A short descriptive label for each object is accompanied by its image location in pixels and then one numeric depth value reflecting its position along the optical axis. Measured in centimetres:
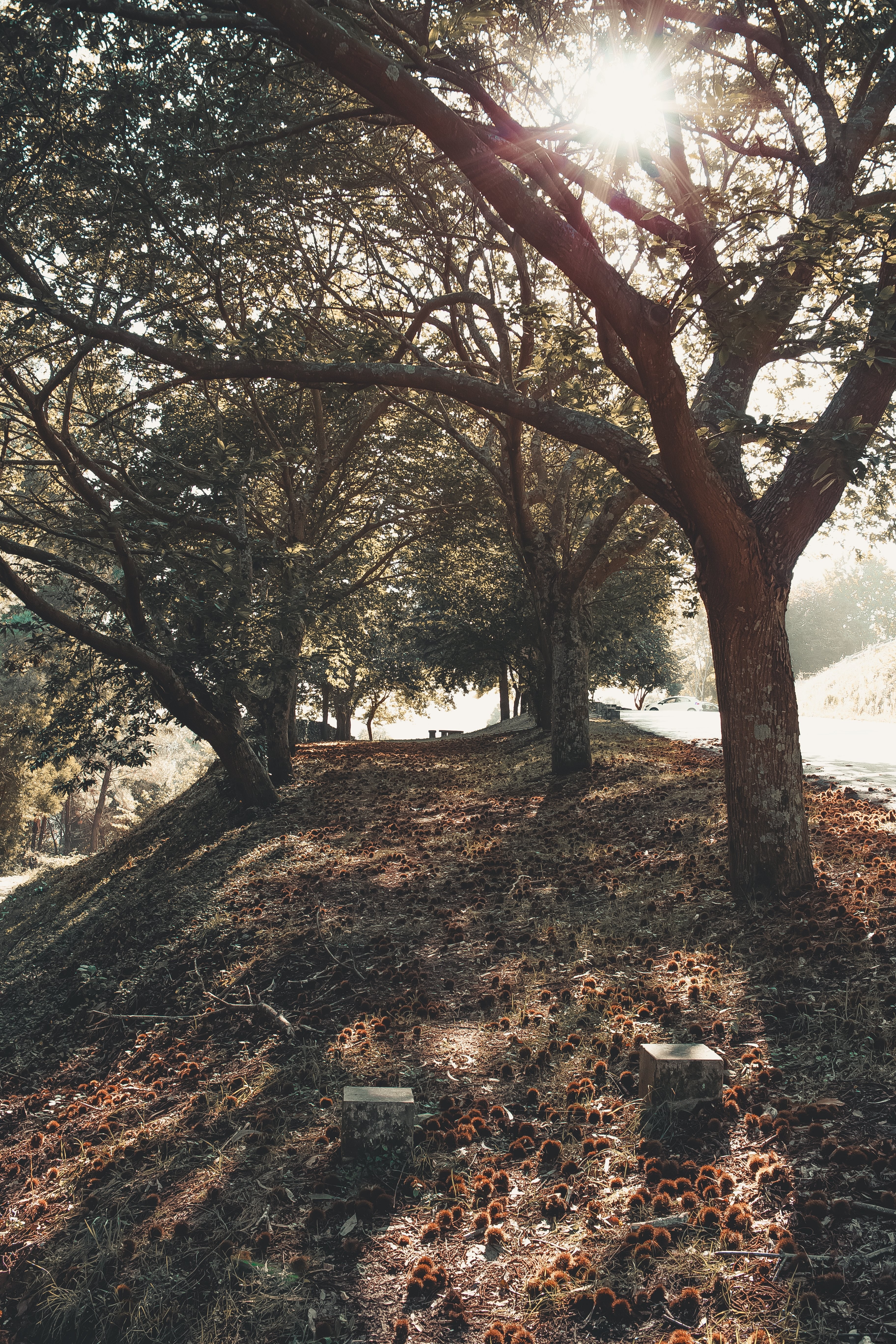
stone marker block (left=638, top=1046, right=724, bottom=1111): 346
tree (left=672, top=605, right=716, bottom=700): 8938
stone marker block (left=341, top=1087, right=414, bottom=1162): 344
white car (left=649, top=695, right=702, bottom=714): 4703
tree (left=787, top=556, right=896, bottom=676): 7862
